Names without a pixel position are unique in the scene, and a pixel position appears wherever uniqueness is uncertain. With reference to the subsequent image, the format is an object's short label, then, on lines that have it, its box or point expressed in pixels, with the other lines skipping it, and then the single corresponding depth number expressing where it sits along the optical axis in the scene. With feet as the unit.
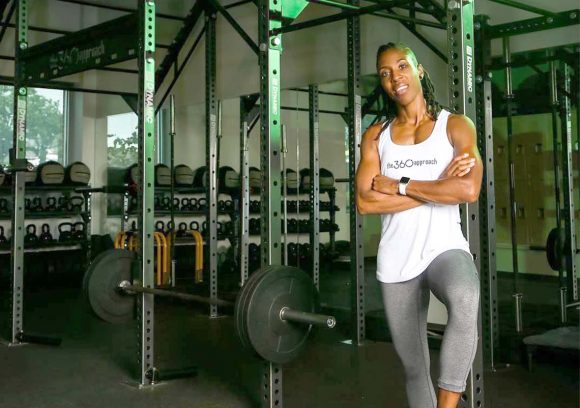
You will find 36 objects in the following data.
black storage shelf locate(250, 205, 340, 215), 17.17
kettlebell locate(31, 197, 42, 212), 23.06
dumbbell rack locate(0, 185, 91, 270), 22.63
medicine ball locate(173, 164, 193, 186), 23.79
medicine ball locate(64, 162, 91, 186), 23.22
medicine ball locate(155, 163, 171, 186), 23.44
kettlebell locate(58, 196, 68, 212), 23.53
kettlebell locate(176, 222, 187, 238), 23.15
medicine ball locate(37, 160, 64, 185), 22.59
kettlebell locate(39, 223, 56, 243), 22.69
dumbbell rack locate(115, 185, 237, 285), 22.82
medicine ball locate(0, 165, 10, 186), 21.18
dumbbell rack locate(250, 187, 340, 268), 17.12
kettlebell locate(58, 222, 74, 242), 23.27
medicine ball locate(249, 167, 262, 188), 21.87
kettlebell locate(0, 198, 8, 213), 21.83
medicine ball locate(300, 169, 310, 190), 18.38
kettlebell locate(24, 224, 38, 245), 22.35
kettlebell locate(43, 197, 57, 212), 23.32
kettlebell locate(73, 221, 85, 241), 23.61
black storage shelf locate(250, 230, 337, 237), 18.41
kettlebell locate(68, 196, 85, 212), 23.99
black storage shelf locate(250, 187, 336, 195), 18.70
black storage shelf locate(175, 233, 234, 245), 22.91
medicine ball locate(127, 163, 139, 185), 22.87
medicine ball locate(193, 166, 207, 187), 24.34
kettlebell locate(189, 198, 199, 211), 24.68
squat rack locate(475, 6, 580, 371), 10.60
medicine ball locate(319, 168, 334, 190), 17.35
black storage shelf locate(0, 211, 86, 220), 23.02
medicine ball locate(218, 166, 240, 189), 22.71
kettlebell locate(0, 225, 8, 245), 21.43
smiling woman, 5.74
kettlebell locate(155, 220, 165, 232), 24.46
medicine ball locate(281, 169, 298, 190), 18.17
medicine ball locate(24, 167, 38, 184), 22.53
